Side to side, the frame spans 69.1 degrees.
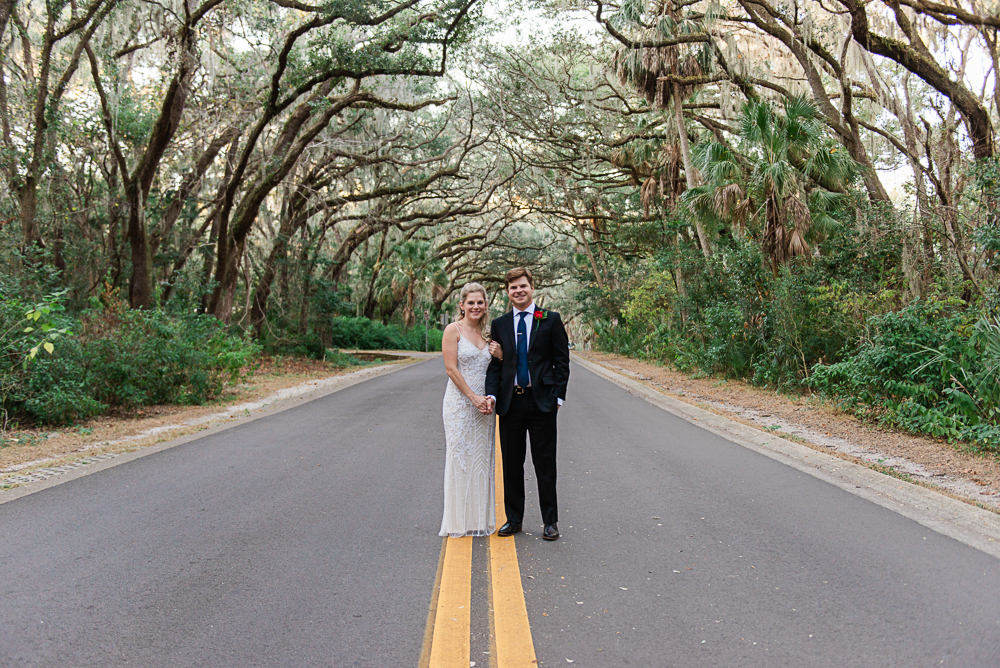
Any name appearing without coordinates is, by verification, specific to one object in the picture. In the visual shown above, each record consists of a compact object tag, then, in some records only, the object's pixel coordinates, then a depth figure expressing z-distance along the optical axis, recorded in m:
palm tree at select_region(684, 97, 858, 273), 14.41
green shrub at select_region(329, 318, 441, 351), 44.12
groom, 5.03
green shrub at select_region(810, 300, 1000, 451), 7.96
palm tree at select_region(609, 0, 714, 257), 17.62
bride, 4.99
